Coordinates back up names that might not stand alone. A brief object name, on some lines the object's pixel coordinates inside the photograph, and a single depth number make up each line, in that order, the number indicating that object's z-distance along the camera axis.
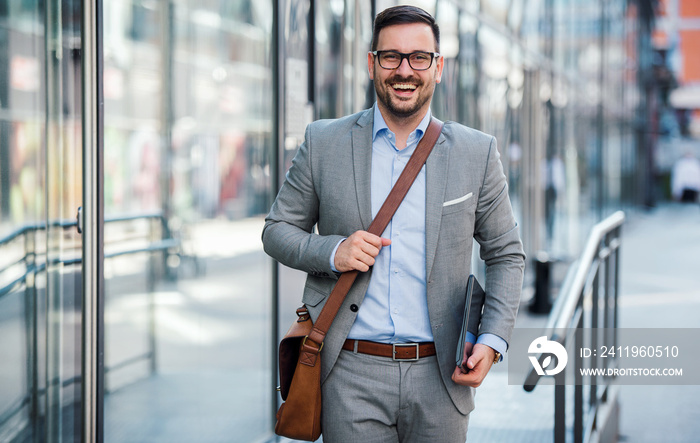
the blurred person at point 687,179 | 28.83
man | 2.14
